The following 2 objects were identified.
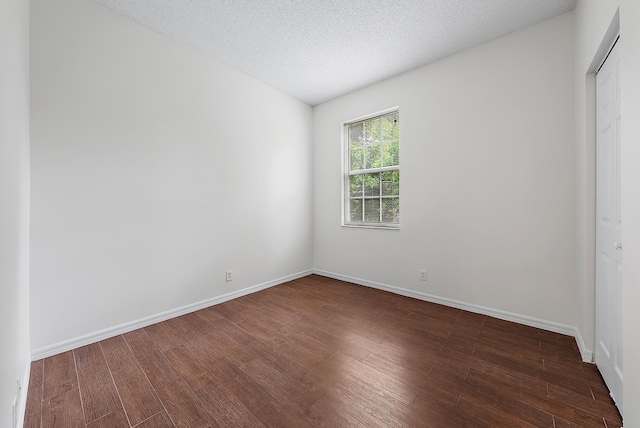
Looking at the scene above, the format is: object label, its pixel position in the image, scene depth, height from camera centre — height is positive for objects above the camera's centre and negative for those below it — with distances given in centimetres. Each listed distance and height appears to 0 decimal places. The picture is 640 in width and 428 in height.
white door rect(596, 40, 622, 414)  142 -9
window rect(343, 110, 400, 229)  338 +62
